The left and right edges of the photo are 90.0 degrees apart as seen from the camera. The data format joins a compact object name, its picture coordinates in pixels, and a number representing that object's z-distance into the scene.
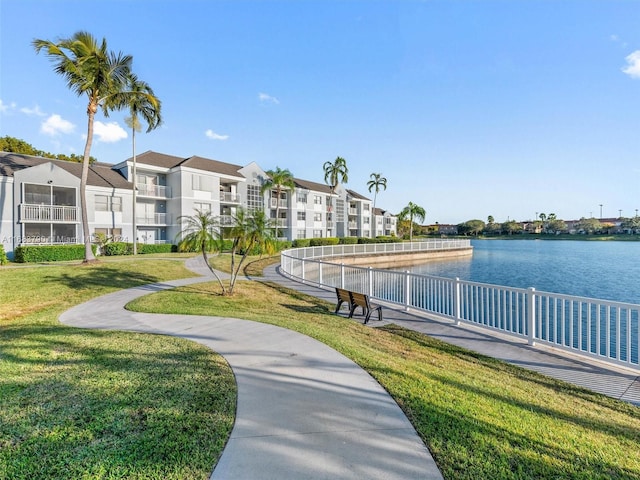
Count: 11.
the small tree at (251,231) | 11.47
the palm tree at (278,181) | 39.75
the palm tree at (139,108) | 20.48
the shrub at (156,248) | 26.55
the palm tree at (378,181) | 67.94
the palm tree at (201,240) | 10.83
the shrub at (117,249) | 24.75
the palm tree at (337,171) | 56.19
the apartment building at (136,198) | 22.19
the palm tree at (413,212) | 73.19
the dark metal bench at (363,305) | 8.47
